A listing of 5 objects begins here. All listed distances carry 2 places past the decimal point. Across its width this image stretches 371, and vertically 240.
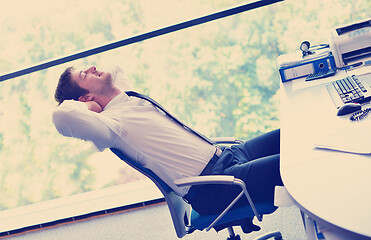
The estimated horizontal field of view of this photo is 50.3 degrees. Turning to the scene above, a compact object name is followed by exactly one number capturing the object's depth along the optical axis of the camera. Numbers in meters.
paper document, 1.26
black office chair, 1.60
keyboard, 1.66
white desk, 0.97
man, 1.63
